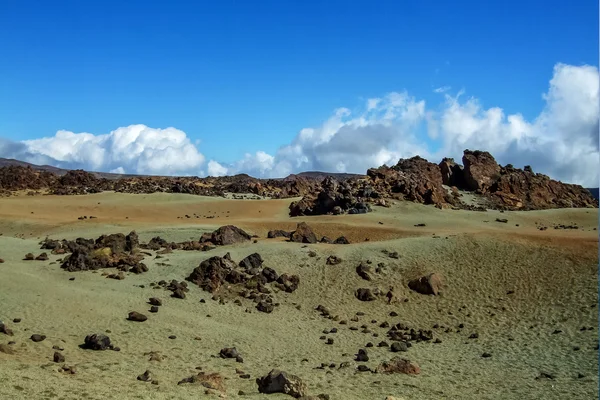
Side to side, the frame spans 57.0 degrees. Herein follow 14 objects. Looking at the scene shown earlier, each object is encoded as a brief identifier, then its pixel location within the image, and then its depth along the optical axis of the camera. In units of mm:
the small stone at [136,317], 16344
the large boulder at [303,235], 26809
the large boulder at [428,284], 21342
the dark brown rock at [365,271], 22297
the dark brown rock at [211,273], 20625
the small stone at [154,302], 18188
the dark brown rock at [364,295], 20953
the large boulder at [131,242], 24547
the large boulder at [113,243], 24006
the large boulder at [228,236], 26766
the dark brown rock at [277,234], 29223
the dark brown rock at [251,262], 22250
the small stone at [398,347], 16281
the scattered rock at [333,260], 23375
